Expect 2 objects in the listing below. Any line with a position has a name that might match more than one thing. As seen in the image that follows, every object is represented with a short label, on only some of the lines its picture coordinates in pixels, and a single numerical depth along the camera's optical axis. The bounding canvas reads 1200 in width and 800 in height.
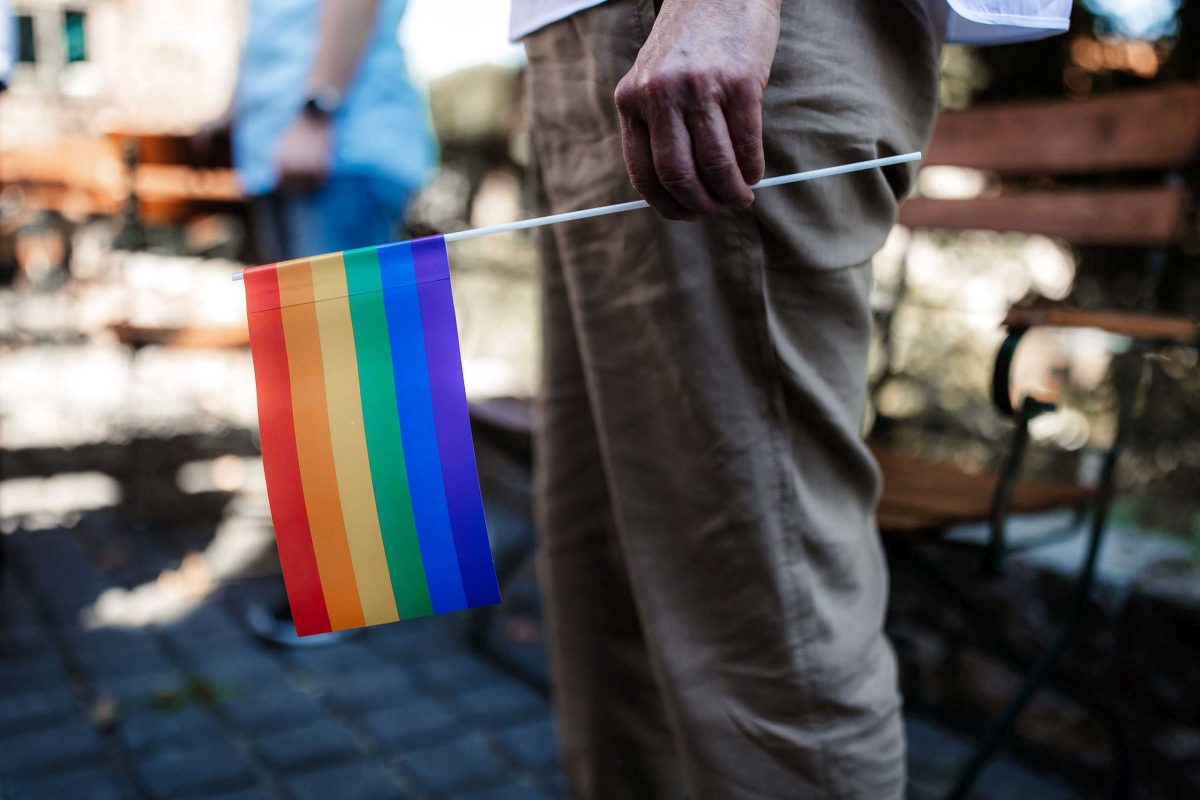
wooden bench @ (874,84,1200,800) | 1.54
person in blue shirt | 2.13
